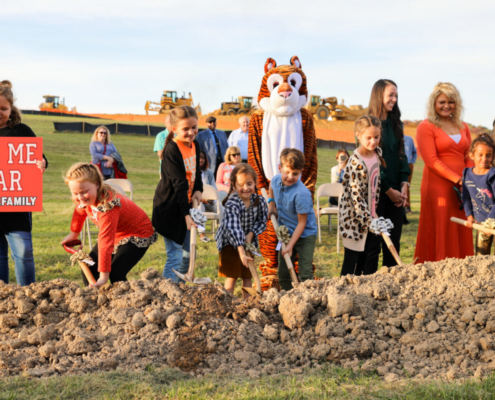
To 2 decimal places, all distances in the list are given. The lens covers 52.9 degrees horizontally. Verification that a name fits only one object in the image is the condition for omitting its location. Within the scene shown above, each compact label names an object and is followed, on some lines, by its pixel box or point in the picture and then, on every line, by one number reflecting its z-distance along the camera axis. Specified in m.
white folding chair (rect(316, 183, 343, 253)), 8.18
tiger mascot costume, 5.20
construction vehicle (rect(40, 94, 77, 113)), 55.81
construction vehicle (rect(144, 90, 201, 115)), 45.16
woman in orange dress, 5.12
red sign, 4.34
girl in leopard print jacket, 4.52
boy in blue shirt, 4.48
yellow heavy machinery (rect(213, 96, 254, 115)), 44.19
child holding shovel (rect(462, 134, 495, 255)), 4.84
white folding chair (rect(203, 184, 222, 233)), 7.34
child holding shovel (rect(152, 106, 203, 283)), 4.34
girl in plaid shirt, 4.25
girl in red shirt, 3.73
